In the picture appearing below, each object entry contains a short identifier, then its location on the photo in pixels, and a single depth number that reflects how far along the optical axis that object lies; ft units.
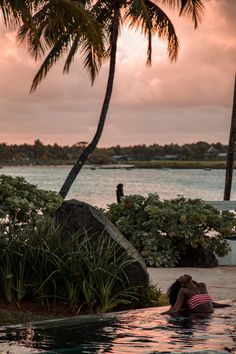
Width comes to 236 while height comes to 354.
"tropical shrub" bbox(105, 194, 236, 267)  60.29
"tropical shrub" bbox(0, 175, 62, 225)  59.36
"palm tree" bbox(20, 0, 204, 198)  95.66
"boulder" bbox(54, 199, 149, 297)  42.28
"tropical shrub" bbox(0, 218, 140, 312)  39.99
